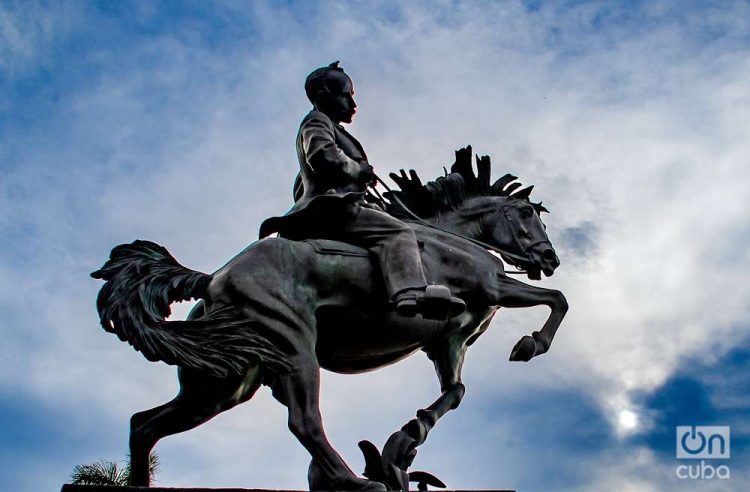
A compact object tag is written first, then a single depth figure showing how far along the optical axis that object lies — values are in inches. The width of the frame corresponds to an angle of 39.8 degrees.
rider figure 278.8
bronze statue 270.7
